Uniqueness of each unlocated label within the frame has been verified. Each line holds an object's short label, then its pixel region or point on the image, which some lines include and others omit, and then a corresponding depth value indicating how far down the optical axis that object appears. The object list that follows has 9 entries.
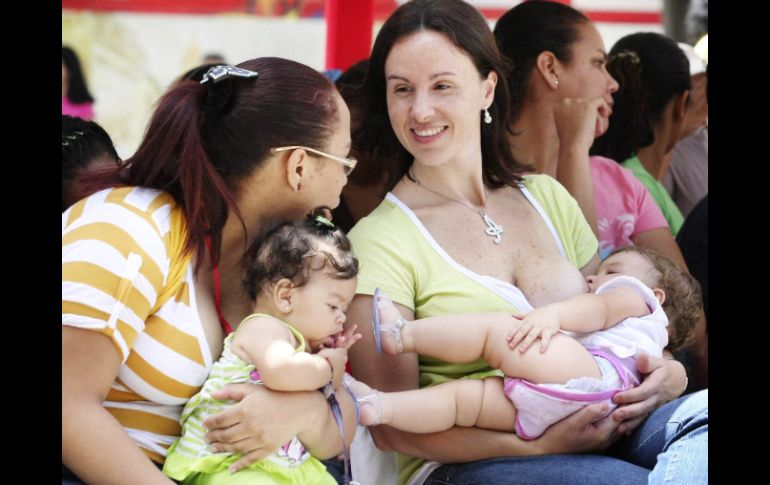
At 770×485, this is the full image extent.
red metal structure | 8.02
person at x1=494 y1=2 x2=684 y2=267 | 6.39
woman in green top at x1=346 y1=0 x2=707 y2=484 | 4.27
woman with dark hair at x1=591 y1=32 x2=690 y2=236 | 7.60
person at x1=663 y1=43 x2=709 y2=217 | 8.14
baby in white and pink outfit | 4.16
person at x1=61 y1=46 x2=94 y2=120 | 11.47
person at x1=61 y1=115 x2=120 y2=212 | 4.52
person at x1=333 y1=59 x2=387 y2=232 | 5.75
